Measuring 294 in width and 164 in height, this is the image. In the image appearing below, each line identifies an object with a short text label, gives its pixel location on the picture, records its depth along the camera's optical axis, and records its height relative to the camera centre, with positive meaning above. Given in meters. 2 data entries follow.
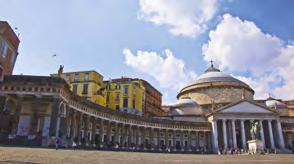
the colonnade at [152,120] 22.63 +1.15
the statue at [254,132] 31.70 -0.23
